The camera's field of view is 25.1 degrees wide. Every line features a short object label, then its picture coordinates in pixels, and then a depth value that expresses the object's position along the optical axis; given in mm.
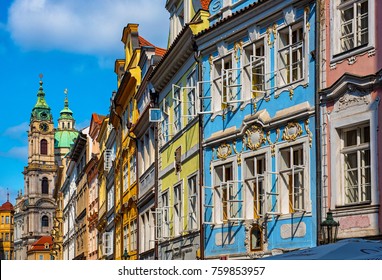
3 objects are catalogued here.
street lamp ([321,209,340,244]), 15523
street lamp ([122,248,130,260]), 36719
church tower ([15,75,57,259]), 173875
